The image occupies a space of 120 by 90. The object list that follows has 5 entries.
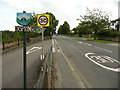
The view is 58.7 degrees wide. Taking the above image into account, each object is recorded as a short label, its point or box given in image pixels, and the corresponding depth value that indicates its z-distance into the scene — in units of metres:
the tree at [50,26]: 29.98
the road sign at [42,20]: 6.01
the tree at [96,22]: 34.28
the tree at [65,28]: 106.53
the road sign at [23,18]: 2.89
